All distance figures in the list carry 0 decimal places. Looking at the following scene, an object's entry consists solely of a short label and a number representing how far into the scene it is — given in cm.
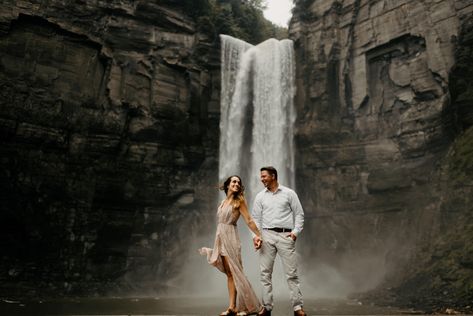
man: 629
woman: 642
